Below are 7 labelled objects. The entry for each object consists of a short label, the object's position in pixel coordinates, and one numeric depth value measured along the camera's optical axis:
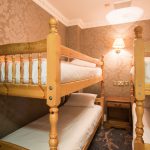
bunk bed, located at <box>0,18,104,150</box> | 1.04
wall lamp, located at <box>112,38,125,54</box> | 3.11
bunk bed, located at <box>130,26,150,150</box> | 1.18
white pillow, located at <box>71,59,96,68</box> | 2.80
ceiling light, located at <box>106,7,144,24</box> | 2.72
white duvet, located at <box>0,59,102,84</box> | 1.13
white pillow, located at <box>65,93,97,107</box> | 2.81
